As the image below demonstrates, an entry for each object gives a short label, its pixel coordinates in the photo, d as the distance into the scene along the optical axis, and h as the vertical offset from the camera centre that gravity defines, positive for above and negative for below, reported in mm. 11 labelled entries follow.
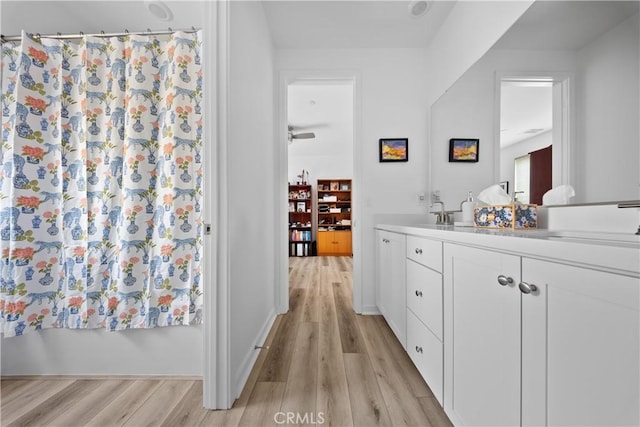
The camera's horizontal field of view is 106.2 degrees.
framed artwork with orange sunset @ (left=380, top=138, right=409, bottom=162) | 2385 +594
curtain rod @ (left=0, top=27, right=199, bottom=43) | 1425 +1039
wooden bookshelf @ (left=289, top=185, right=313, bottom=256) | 6066 -231
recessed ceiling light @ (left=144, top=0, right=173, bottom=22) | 1645 +1420
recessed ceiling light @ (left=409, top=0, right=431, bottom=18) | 1831 +1581
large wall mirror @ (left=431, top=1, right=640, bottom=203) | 847 +508
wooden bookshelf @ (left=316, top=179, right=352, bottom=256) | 6105 -204
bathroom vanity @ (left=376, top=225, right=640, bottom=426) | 477 -329
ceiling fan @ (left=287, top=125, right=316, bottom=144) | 4270 +1326
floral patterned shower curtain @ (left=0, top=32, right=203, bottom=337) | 1396 +184
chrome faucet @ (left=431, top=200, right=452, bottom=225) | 2047 -62
